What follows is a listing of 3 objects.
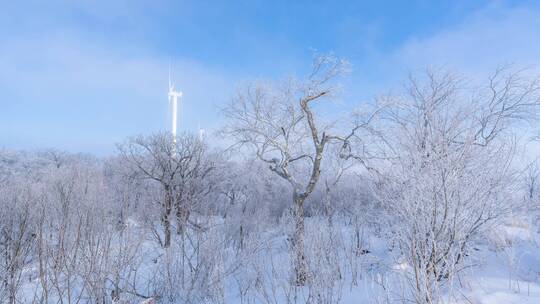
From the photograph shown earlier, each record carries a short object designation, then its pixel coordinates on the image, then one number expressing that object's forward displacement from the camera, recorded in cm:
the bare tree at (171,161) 2159
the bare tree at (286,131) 1122
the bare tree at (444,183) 620
